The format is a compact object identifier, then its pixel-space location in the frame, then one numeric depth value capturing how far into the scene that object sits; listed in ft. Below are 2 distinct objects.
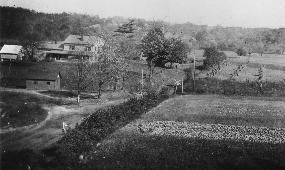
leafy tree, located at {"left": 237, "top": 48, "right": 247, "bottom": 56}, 430.36
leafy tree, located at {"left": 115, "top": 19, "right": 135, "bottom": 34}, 580.30
